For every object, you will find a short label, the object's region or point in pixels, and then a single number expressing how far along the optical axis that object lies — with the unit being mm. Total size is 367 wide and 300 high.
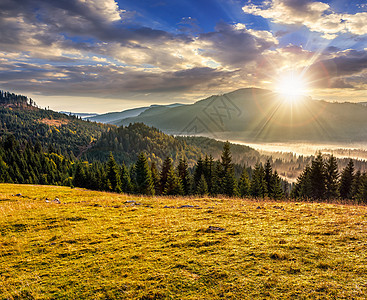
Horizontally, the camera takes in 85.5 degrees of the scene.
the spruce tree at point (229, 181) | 51031
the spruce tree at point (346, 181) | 63022
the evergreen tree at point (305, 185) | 56188
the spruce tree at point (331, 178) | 54438
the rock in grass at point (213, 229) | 12638
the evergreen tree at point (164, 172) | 63066
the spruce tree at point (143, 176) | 59250
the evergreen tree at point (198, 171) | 61447
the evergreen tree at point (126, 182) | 73875
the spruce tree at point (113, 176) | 61872
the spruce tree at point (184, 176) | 61331
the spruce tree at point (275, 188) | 53125
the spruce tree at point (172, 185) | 54875
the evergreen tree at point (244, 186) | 54641
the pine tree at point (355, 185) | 58619
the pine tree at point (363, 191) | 49988
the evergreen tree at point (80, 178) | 79688
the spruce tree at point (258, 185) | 52750
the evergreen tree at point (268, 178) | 56647
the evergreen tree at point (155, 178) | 67738
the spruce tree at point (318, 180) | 54375
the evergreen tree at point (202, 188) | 52375
